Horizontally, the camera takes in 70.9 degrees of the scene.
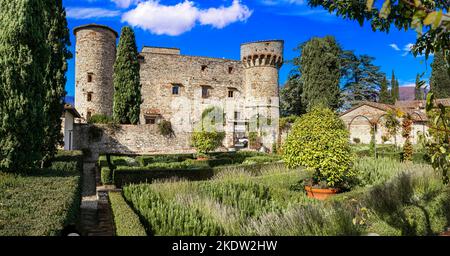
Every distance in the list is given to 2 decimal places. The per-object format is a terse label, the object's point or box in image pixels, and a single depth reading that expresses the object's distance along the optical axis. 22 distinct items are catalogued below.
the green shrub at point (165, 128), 24.25
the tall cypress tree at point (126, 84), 24.28
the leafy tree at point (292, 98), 38.78
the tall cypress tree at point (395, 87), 55.12
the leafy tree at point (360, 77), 38.50
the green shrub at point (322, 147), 8.88
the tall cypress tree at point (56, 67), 12.42
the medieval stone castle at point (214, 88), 30.62
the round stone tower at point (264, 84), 30.95
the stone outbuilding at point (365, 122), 30.50
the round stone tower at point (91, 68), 26.95
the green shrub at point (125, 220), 3.91
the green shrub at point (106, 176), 11.37
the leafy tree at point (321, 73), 33.53
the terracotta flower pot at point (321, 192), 8.56
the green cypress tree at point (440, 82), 42.00
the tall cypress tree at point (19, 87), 7.28
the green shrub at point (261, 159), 17.36
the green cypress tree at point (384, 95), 42.15
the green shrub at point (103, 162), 13.57
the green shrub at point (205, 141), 22.27
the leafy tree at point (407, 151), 14.87
